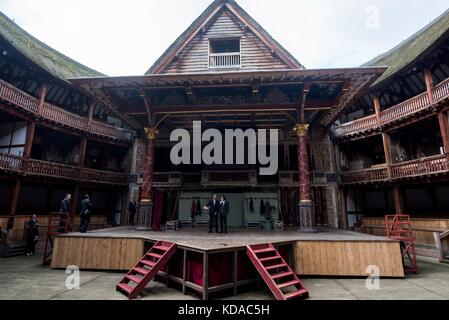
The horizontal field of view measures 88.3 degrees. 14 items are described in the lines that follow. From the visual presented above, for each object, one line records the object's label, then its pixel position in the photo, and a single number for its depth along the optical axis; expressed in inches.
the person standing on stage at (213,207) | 421.3
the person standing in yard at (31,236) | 493.4
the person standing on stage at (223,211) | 409.4
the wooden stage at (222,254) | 252.2
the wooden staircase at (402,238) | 326.0
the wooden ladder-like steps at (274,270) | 225.9
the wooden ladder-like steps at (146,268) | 240.2
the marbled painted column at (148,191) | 446.3
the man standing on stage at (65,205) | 421.4
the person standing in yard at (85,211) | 405.7
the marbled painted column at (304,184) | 421.4
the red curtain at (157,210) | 463.8
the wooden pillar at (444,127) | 517.3
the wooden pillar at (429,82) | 546.5
